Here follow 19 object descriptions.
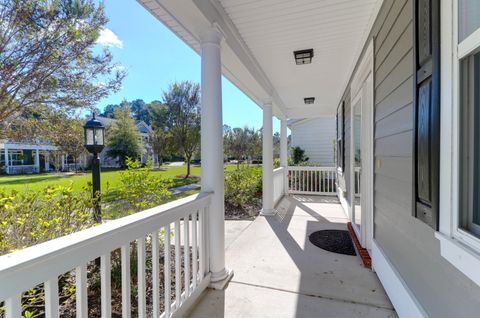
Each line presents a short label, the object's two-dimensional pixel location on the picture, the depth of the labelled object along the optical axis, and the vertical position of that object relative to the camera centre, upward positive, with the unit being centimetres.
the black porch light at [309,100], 576 +134
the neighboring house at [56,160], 671 -14
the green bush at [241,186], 556 -79
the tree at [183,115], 1196 +203
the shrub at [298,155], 1105 -5
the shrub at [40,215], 181 -48
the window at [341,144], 531 +22
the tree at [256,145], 1583 +65
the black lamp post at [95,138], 286 +23
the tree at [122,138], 1168 +90
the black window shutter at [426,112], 117 +21
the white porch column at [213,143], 227 +12
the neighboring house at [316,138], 1084 +74
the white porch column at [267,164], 491 -20
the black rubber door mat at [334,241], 320 -128
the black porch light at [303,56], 313 +132
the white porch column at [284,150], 700 +12
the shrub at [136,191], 245 -37
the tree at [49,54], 299 +146
